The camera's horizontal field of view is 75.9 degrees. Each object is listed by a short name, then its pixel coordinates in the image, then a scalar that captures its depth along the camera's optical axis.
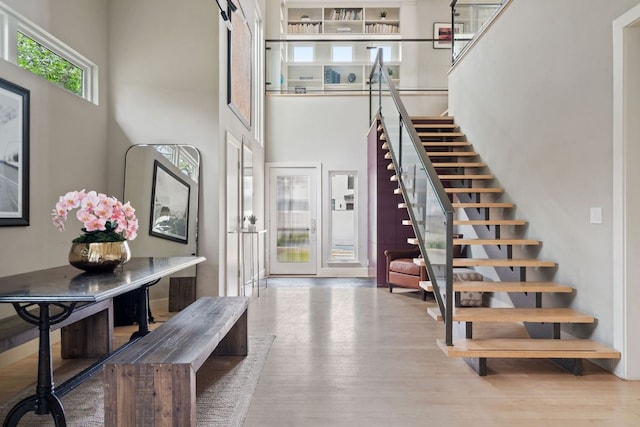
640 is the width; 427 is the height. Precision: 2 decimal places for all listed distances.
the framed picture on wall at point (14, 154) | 3.13
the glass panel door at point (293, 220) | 8.18
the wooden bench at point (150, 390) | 1.88
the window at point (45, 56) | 3.29
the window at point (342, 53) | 8.43
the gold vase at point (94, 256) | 2.62
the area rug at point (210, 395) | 2.28
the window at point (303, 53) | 8.45
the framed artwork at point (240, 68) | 5.09
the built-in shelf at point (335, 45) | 8.44
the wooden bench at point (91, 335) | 3.36
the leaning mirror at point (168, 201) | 4.59
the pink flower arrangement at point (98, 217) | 2.55
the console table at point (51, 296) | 1.97
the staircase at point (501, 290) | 2.85
